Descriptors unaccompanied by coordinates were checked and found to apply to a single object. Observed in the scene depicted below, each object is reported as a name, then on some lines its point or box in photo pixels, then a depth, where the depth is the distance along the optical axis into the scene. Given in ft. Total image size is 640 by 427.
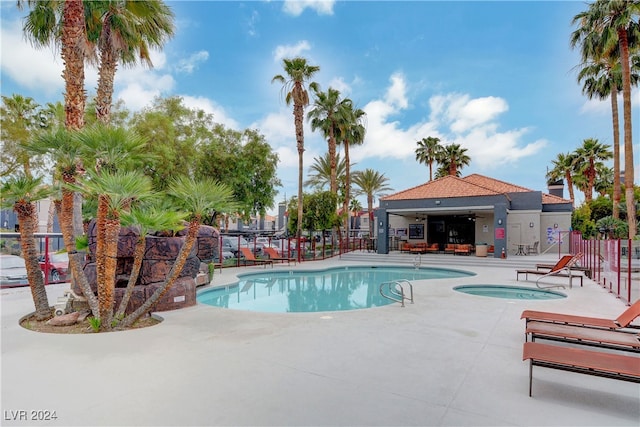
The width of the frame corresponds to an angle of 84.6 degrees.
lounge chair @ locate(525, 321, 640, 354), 13.64
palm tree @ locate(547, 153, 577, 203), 112.93
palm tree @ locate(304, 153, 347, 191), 107.45
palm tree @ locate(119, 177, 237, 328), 20.65
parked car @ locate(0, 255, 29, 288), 34.94
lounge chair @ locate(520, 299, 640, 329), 15.12
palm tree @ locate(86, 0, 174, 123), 32.17
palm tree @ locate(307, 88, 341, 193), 88.79
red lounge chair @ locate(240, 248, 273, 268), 55.77
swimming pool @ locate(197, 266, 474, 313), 33.71
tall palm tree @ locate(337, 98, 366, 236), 88.79
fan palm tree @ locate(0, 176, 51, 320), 20.26
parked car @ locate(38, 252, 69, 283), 38.47
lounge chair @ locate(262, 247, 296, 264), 60.41
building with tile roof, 69.00
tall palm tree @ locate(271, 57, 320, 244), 69.72
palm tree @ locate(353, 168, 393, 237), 116.98
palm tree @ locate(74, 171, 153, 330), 18.17
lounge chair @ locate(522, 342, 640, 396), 10.68
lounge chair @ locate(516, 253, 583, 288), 36.50
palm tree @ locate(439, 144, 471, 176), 119.24
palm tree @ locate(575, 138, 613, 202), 106.83
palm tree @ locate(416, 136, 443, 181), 120.88
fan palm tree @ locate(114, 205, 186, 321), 19.61
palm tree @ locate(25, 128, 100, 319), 19.34
